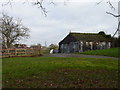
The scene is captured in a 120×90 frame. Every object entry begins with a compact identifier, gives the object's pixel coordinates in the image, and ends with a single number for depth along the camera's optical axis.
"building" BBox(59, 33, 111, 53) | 24.09
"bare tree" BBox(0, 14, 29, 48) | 22.95
